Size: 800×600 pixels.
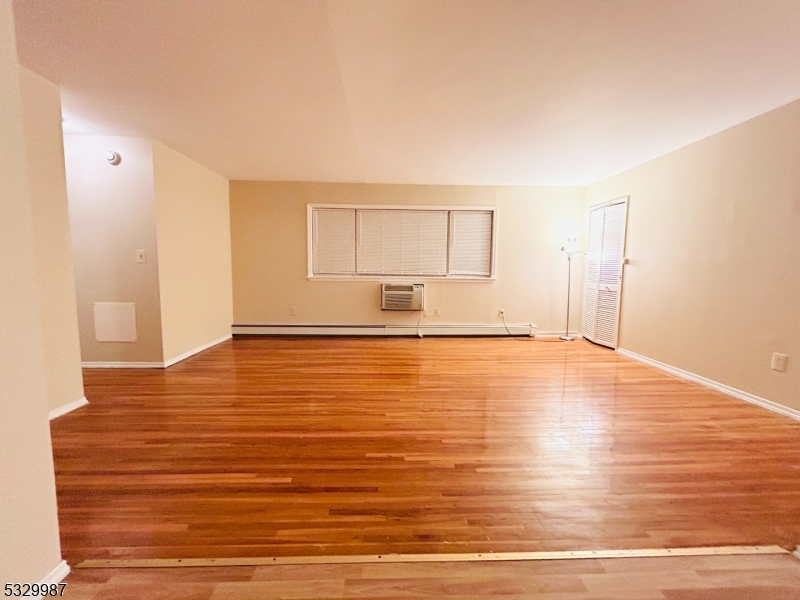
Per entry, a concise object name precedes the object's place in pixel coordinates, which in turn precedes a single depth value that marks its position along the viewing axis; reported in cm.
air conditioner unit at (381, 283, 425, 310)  464
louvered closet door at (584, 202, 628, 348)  397
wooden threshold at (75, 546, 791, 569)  104
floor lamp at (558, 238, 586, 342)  466
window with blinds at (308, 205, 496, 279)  466
